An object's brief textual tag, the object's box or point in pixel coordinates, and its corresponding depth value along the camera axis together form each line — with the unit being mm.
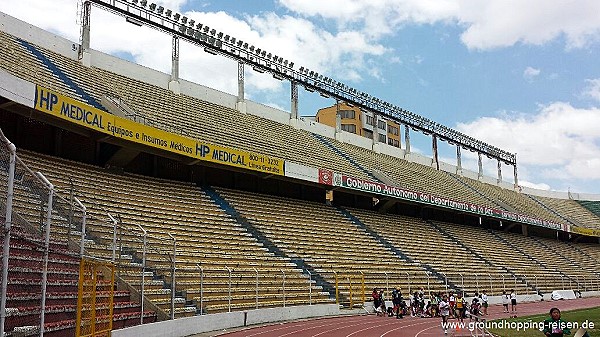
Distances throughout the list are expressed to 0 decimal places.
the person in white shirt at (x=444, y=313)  17550
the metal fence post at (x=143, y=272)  13078
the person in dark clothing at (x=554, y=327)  8445
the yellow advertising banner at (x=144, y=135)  17697
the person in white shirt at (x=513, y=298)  24188
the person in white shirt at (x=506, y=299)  25109
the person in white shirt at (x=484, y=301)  23614
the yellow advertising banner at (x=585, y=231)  52938
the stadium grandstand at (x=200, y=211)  11070
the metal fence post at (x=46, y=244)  7742
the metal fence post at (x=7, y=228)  6492
